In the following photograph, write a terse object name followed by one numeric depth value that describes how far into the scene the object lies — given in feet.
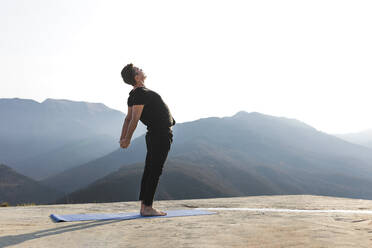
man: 16.21
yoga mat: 15.97
